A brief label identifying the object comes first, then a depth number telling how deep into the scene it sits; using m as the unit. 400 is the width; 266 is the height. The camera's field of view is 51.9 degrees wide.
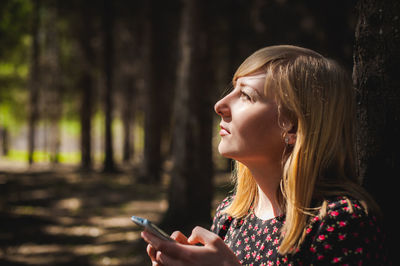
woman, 1.58
